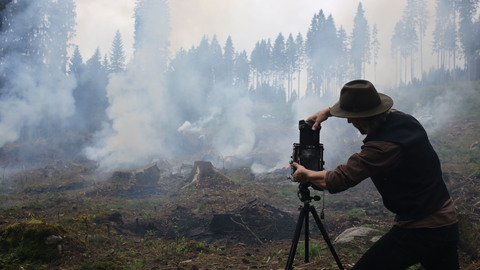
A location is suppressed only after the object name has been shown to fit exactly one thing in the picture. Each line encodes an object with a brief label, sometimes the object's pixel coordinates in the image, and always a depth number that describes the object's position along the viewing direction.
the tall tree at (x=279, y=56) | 53.28
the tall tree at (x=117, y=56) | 41.78
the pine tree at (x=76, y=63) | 38.28
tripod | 2.63
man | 1.83
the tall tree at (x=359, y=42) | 46.22
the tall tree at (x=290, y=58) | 52.92
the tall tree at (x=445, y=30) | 39.93
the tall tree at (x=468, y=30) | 37.41
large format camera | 2.57
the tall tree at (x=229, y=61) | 53.19
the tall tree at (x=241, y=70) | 54.97
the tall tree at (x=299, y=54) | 52.44
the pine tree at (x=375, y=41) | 48.41
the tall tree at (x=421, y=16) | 43.91
